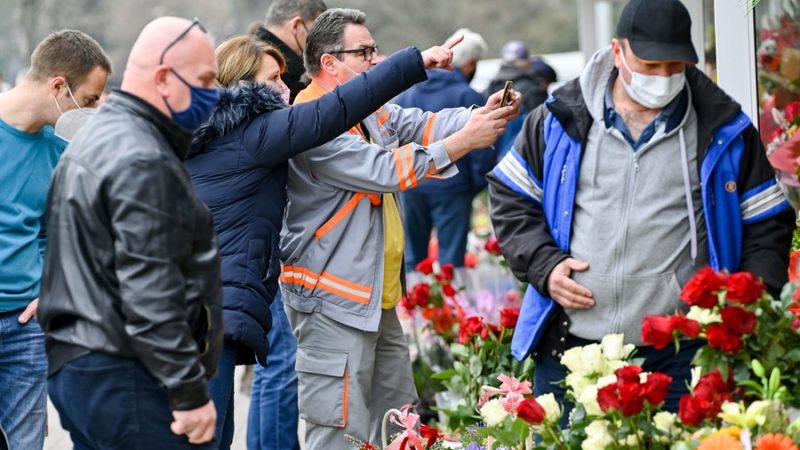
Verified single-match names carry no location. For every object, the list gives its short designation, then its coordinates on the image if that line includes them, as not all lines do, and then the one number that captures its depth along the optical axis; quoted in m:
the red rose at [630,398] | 5.86
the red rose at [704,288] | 6.02
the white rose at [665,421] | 6.05
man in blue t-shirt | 8.79
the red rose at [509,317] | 9.95
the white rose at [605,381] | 6.09
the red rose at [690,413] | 5.84
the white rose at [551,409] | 6.38
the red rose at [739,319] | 5.98
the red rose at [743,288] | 5.95
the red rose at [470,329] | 10.49
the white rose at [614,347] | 6.50
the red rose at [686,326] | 6.07
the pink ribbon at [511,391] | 7.36
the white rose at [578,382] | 6.36
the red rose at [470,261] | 16.51
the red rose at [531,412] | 6.23
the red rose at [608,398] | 5.91
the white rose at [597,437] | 6.08
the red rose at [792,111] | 9.55
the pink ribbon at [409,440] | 8.22
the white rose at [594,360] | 6.42
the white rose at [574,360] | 6.48
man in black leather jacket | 5.86
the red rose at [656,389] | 5.93
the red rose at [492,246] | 13.00
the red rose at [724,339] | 5.99
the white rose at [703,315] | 6.15
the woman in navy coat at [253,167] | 7.88
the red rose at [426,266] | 12.68
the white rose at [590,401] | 6.11
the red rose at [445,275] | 12.98
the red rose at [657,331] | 6.11
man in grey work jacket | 8.41
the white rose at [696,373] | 6.23
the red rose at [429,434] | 8.33
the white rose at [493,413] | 6.96
